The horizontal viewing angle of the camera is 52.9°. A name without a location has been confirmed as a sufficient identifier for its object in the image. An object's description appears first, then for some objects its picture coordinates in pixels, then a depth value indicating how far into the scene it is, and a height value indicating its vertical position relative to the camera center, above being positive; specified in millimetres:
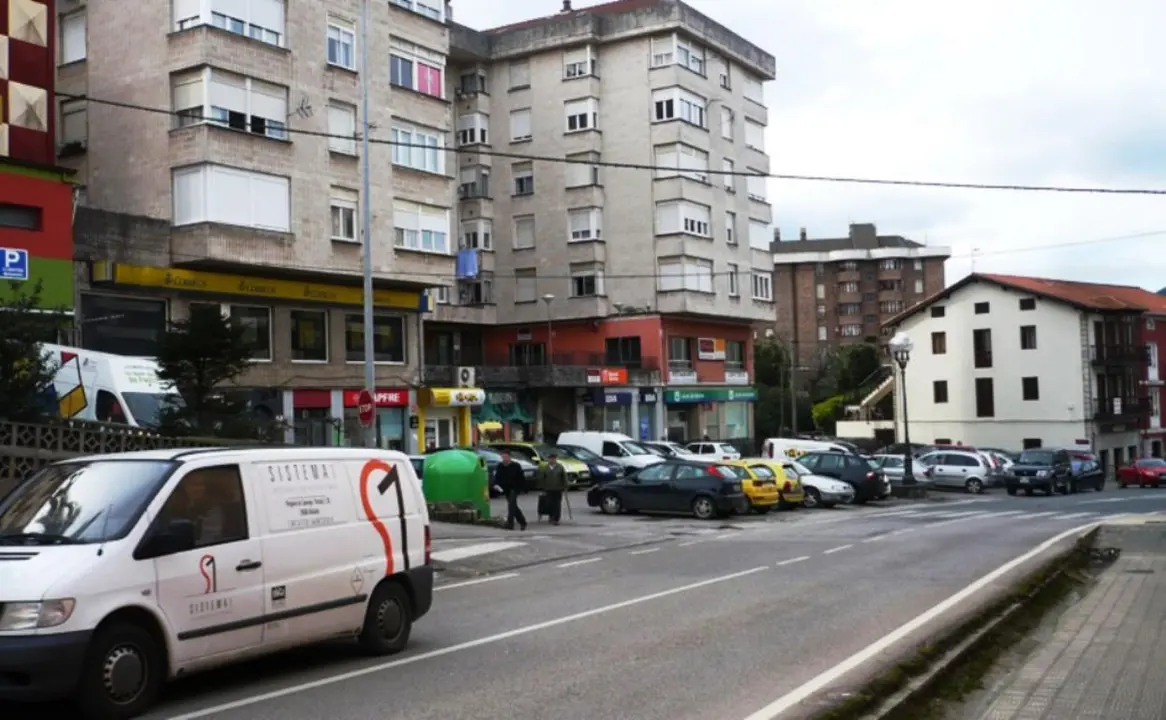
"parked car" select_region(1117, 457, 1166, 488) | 49131 -3322
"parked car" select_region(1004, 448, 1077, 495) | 42219 -2752
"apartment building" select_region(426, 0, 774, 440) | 56531 +9558
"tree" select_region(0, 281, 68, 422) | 16641 +876
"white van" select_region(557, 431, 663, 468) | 40969 -1385
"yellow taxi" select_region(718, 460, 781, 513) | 29094 -2067
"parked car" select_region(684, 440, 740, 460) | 47750 -1816
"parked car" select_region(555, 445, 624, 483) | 38719 -1851
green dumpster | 24984 -1468
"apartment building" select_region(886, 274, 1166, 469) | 64188 +1696
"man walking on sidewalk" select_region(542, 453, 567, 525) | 25406 -1654
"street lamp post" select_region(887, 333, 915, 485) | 39125 +1532
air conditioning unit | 47875 +1426
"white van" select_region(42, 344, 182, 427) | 21453 +575
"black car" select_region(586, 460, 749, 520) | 27750 -2052
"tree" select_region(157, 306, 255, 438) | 21578 +937
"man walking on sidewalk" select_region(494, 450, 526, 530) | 23781 -1526
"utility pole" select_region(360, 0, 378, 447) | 27405 +4303
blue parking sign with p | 27170 +3707
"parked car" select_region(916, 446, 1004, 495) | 44906 -2742
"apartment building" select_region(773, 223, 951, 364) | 118312 +11572
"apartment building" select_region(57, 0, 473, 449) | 33344 +7110
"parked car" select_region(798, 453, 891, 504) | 35594 -2089
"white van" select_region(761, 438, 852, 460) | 44844 -1723
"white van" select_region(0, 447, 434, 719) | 7473 -1077
